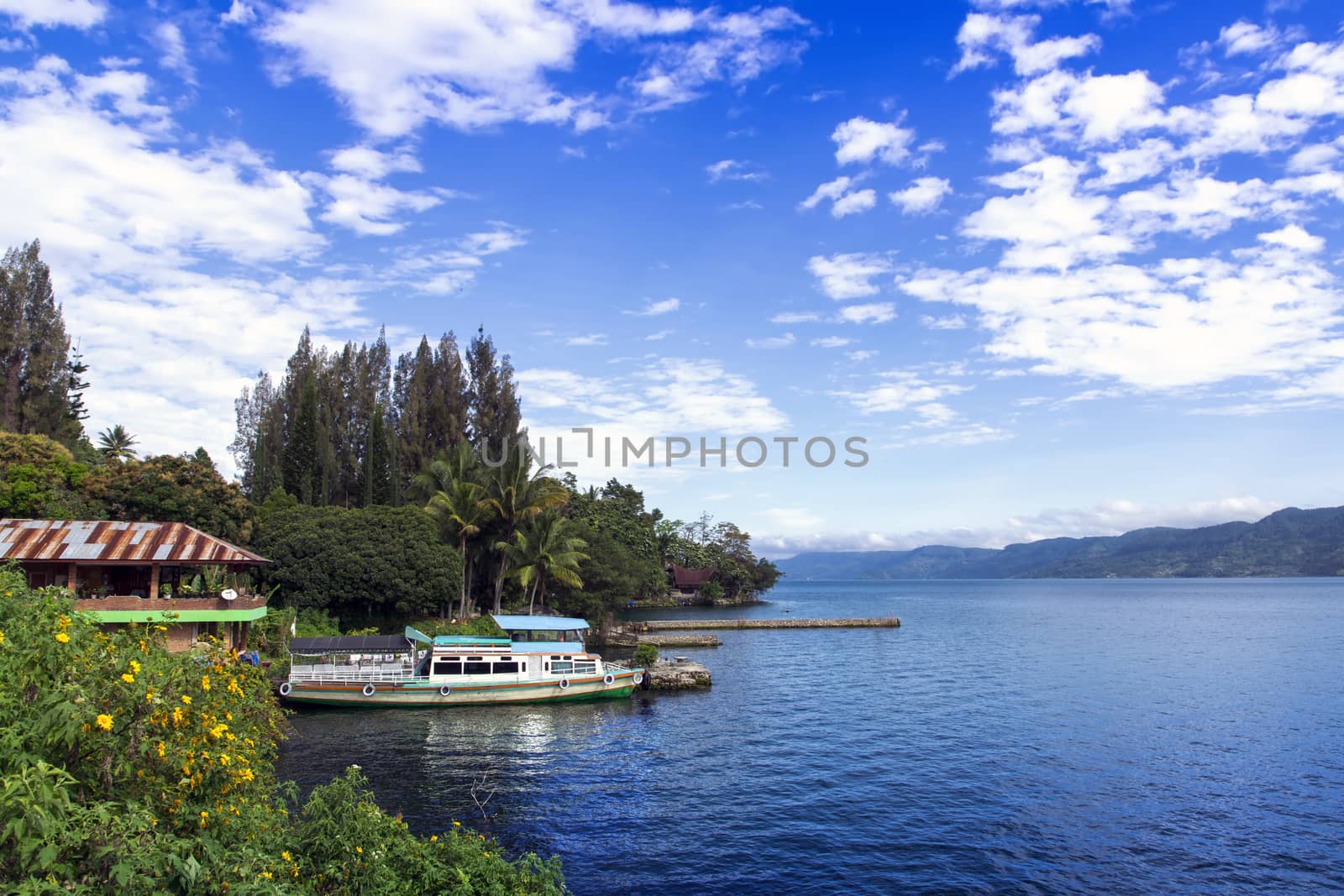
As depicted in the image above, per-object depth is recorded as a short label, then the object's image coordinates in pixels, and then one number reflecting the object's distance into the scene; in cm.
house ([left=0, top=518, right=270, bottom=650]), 3200
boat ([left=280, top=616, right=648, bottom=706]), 3491
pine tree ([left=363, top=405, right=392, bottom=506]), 6662
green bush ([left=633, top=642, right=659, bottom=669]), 4641
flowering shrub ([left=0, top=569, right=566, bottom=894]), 622
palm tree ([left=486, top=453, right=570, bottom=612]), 5819
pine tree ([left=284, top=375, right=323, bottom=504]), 6438
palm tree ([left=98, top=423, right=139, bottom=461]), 6265
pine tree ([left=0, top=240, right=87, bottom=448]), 5569
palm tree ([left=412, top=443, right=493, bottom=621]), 5644
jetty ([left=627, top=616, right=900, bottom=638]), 8123
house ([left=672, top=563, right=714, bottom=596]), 12681
